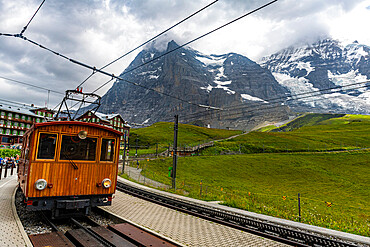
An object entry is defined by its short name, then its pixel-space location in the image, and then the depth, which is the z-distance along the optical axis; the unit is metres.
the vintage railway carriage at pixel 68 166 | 8.74
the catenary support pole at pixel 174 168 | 22.25
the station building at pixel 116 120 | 83.68
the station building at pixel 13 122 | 65.06
